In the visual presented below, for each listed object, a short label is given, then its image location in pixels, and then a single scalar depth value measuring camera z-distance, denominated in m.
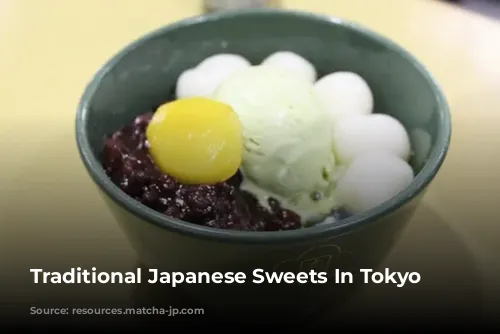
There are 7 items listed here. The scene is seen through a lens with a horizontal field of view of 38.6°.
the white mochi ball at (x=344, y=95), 0.26
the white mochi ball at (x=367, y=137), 0.25
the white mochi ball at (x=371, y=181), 0.23
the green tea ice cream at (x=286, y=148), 0.24
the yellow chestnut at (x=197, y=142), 0.22
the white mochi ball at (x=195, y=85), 0.27
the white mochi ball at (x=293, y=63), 0.27
